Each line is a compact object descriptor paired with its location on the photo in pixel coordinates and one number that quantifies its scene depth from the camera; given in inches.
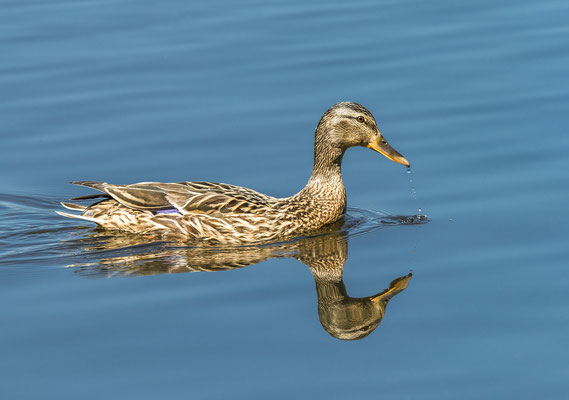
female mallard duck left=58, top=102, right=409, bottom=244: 426.0
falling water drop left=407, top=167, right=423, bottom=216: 448.1
